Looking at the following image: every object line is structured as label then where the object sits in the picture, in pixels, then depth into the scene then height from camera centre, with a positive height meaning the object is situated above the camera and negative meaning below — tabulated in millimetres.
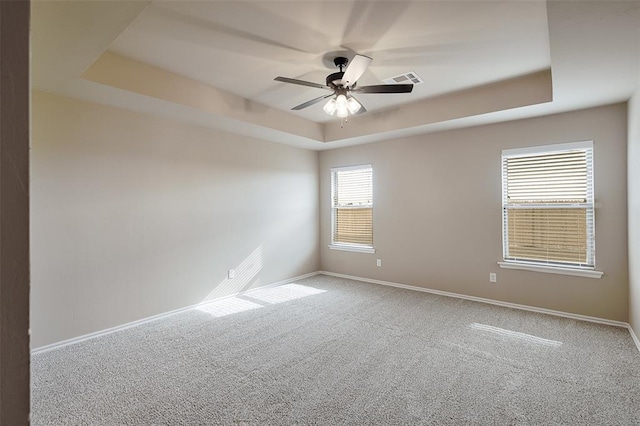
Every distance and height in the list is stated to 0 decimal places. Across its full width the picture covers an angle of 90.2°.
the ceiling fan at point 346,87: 2678 +1180
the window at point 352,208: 5621 +95
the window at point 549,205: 3707 +88
